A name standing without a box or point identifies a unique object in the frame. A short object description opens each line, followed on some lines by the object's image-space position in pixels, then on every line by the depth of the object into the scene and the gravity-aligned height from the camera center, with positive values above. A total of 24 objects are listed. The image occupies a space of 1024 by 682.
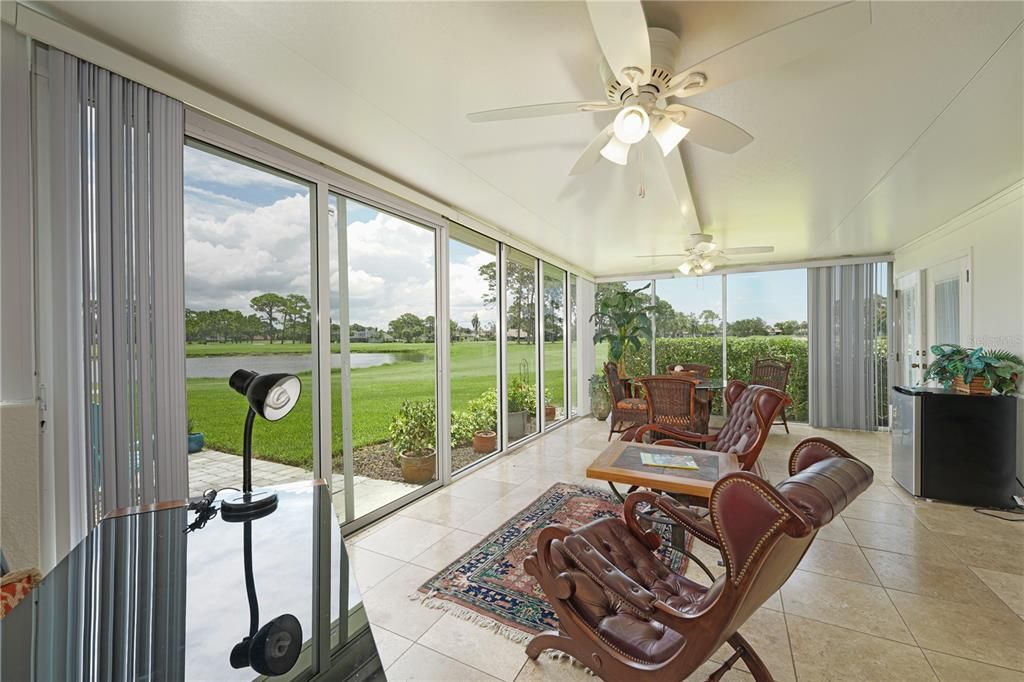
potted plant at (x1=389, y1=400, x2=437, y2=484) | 3.63 -0.92
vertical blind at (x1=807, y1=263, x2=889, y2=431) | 6.11 -0.18
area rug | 2.06 -1.36
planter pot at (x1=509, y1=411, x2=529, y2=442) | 5.34 -1.16
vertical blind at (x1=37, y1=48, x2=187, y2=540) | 1.60 +0.23
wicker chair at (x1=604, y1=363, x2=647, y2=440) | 5.44 -0.94
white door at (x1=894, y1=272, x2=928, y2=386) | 5.16 +0.02
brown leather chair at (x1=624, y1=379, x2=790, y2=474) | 2.99 -0.70
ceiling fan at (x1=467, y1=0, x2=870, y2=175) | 1.26 +0.93
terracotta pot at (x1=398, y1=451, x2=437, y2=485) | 3.65 -1.16
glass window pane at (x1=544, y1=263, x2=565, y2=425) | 6.23 -0.13
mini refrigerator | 3.33 -0.93
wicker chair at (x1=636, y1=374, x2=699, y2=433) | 3.91 -0.61
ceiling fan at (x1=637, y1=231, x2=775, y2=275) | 4.31 +0.87
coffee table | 2.35 -0.85
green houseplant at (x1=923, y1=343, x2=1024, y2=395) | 3.32 -0.30
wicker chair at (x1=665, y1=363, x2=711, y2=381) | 6.18 -0.51
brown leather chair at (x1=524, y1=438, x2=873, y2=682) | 1.20 -0.88
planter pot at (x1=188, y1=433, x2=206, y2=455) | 2.17 -0.54
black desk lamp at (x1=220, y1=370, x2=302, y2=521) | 1.56 -0.25
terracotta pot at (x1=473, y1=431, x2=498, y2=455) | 4.73 -1.20
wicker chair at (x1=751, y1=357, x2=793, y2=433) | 5.89 -0.55
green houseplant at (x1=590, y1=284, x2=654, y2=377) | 6.65 +0.26
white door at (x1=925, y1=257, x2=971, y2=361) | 4.14 +0.31
